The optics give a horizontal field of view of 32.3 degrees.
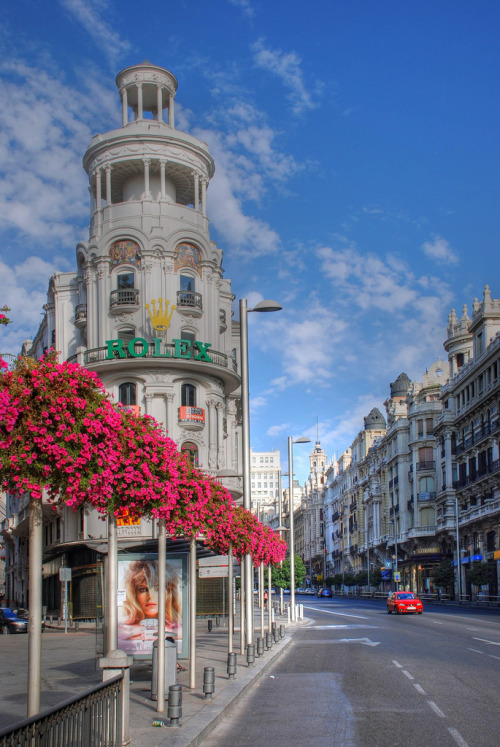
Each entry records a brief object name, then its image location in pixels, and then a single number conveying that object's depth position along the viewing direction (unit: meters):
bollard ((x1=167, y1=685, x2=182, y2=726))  11.71
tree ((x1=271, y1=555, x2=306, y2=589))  62.62
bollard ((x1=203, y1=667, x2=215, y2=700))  14.24
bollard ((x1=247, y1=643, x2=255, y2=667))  19.91
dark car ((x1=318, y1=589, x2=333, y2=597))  113.94
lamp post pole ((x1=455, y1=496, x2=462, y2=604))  73.56
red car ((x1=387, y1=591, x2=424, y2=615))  53.25
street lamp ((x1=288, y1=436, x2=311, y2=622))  45.79
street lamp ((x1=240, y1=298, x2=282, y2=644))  23.31
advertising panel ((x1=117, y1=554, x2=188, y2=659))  17.77
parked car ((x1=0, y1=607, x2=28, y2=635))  40.94
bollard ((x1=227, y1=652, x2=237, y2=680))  17.30
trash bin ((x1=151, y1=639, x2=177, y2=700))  14.13
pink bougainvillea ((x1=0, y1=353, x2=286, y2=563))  9.11
